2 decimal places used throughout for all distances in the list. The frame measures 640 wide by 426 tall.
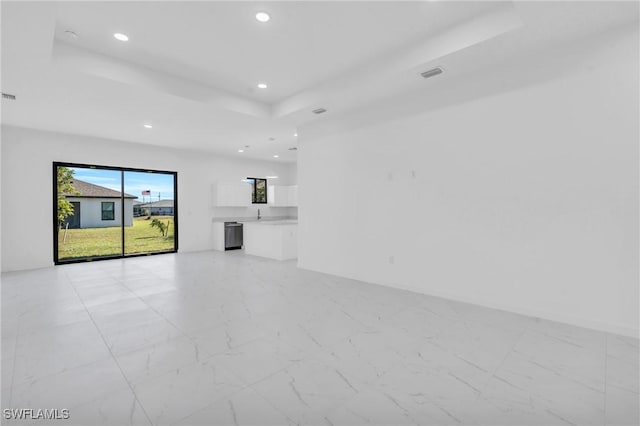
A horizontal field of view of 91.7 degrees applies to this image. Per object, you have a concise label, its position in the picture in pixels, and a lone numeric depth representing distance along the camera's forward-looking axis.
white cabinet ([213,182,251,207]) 8.68
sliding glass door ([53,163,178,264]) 7.12
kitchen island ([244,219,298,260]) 7.12
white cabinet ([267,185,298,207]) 9.56
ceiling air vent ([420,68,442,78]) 3.66
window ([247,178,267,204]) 10.08
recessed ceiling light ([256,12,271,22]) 2.94
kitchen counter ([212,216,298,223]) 9.06
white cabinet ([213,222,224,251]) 8.64
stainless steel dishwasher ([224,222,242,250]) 8.69
